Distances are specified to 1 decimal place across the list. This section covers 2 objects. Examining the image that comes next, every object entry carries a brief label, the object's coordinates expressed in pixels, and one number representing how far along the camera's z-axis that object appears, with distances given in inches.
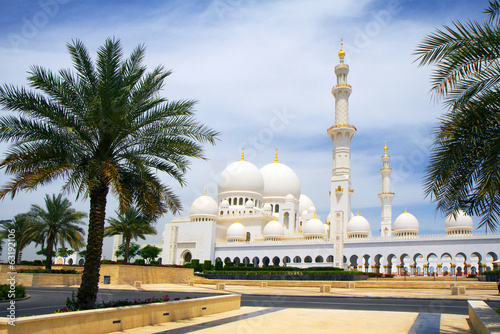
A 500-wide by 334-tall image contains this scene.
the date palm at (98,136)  367.9
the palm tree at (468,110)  290.8
